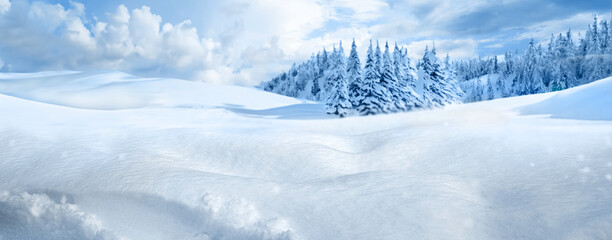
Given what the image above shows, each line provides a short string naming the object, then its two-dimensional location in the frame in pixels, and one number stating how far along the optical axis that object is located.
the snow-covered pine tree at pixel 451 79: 41.67
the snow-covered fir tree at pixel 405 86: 37.47
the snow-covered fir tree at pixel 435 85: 40.34
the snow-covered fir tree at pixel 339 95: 34.66
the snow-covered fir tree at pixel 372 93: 33.47
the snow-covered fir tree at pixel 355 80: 34.38
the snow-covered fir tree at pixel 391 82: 35.03
